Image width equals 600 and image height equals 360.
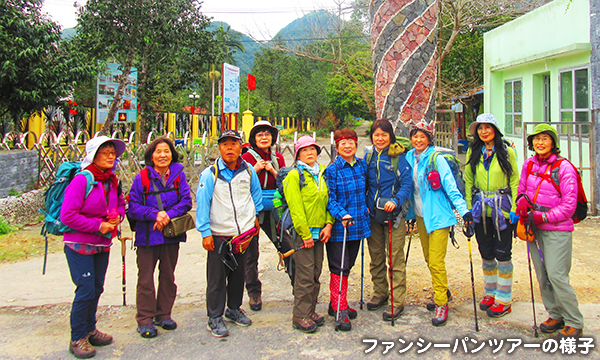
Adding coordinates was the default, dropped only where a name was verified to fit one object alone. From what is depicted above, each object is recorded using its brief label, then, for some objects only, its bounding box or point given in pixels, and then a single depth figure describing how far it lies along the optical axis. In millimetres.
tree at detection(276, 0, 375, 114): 14630
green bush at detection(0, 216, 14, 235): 7266
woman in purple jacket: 3658
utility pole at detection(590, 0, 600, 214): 7547
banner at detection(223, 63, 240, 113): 10752
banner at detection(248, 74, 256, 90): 13000
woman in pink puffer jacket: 3498
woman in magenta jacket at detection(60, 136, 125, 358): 3328
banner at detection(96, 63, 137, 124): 15181
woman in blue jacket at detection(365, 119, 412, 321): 3961
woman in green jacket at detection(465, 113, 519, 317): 3877
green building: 8289
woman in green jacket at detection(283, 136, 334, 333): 3709
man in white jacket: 3705
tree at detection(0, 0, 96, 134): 9008
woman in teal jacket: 3842
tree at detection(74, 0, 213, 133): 15086
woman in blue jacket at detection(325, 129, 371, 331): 3854
